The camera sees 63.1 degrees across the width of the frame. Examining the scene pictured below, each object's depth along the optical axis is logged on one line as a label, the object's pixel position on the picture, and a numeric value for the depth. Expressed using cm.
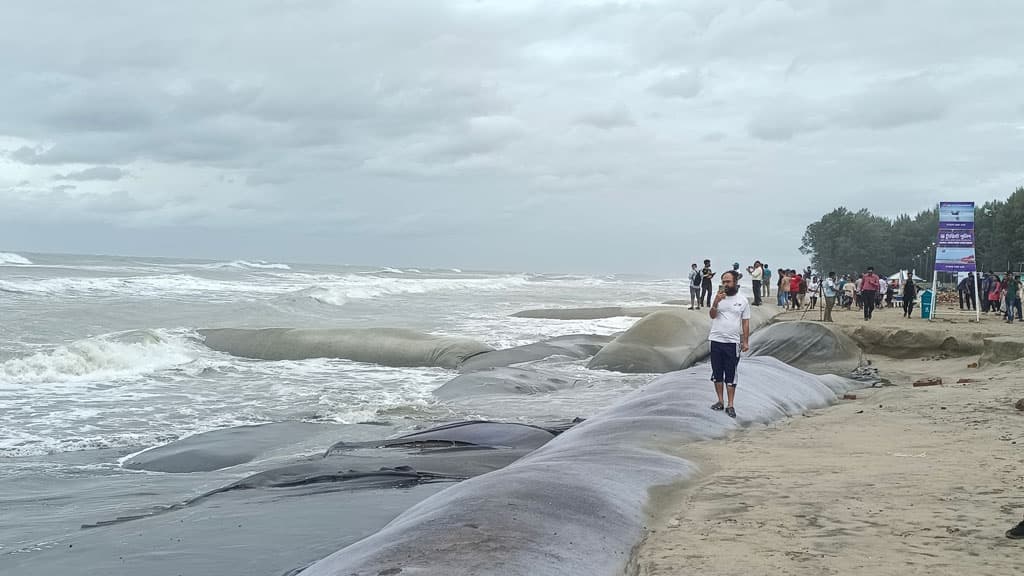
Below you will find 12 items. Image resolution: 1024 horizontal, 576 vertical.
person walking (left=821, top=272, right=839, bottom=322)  2136
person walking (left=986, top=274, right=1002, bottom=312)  2423
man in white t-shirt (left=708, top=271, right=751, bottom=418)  793
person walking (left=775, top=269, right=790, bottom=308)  3092
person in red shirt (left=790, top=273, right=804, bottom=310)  2816
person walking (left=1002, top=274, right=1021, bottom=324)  2047
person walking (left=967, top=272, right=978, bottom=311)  2636
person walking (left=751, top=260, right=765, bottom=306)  2809
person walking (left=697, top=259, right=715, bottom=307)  2477
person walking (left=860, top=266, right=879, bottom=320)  2061
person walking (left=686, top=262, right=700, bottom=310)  2725
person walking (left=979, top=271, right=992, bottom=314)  2704
